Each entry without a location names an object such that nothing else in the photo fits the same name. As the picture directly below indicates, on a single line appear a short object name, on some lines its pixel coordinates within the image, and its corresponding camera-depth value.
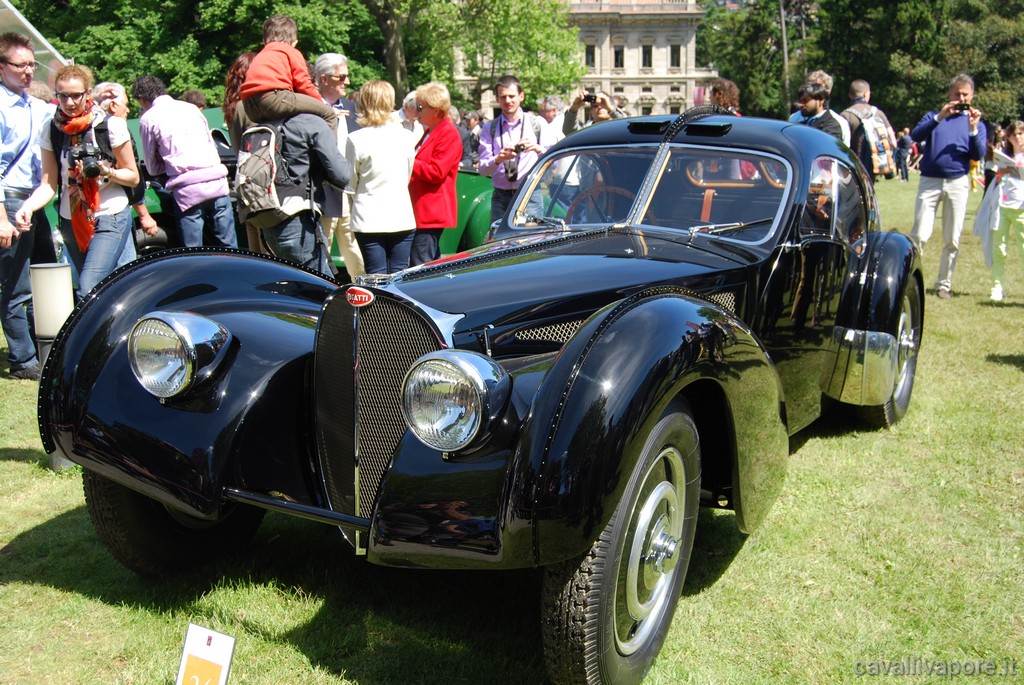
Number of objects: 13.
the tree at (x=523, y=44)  40.75
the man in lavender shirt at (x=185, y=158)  6.61
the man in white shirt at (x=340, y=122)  7.04
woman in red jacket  6.53
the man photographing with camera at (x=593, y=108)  7.49
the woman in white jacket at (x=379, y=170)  6.29
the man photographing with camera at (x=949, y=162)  8.77
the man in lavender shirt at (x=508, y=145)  7.16
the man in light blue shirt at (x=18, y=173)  6.11
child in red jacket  5.57
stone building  85.44
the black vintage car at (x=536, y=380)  2.44
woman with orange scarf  5.77
